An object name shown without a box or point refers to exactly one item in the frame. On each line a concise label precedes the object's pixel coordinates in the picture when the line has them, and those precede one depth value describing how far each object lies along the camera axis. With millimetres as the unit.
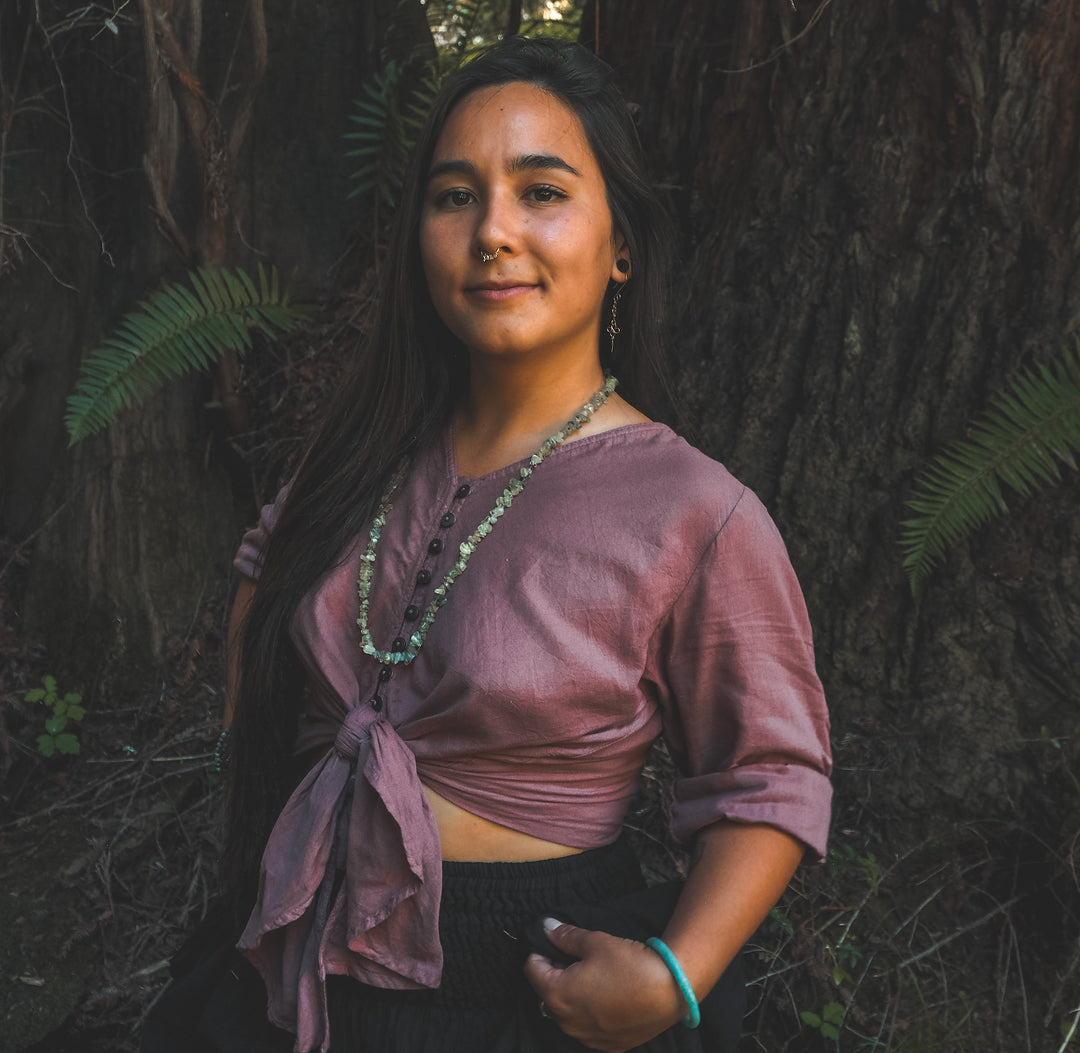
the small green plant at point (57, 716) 3104
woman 1428
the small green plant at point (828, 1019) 2240
